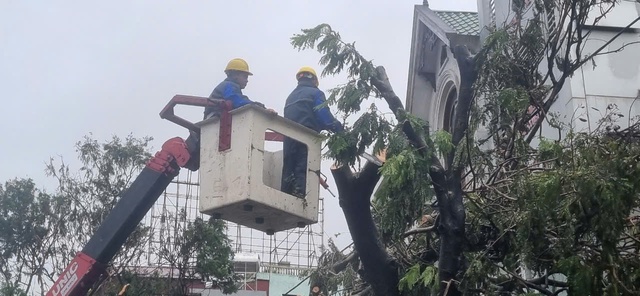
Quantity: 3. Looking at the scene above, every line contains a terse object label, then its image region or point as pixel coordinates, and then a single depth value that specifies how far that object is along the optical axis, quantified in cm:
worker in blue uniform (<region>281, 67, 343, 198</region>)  795
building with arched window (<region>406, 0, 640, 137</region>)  929
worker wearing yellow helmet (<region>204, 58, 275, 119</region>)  845
